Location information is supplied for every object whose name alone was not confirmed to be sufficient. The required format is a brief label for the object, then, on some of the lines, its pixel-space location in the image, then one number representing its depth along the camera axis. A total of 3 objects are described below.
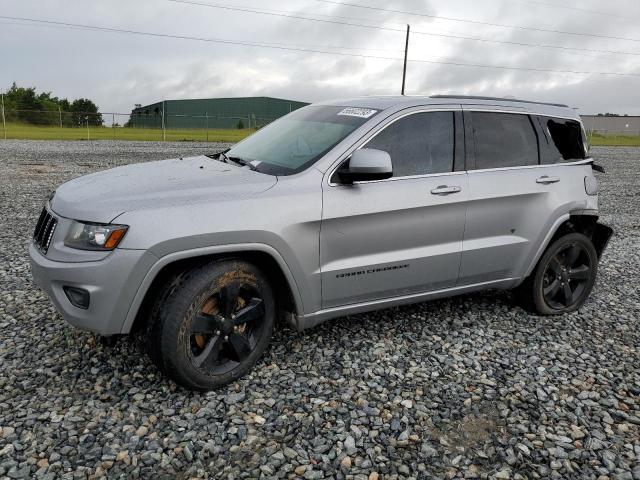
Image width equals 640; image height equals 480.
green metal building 57.84
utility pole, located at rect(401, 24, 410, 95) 37.38
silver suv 2.92
